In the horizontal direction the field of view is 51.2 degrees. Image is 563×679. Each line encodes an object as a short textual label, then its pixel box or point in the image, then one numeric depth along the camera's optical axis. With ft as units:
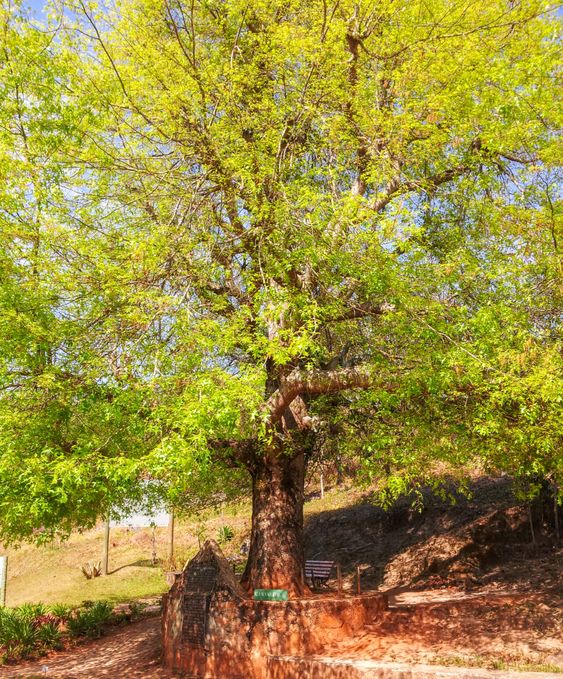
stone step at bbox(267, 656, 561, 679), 30.01
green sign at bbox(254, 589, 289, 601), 37.68
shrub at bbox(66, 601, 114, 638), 54.49
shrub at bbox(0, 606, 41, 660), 49.34
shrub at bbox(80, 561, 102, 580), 79.51
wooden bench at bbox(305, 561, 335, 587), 50.75
